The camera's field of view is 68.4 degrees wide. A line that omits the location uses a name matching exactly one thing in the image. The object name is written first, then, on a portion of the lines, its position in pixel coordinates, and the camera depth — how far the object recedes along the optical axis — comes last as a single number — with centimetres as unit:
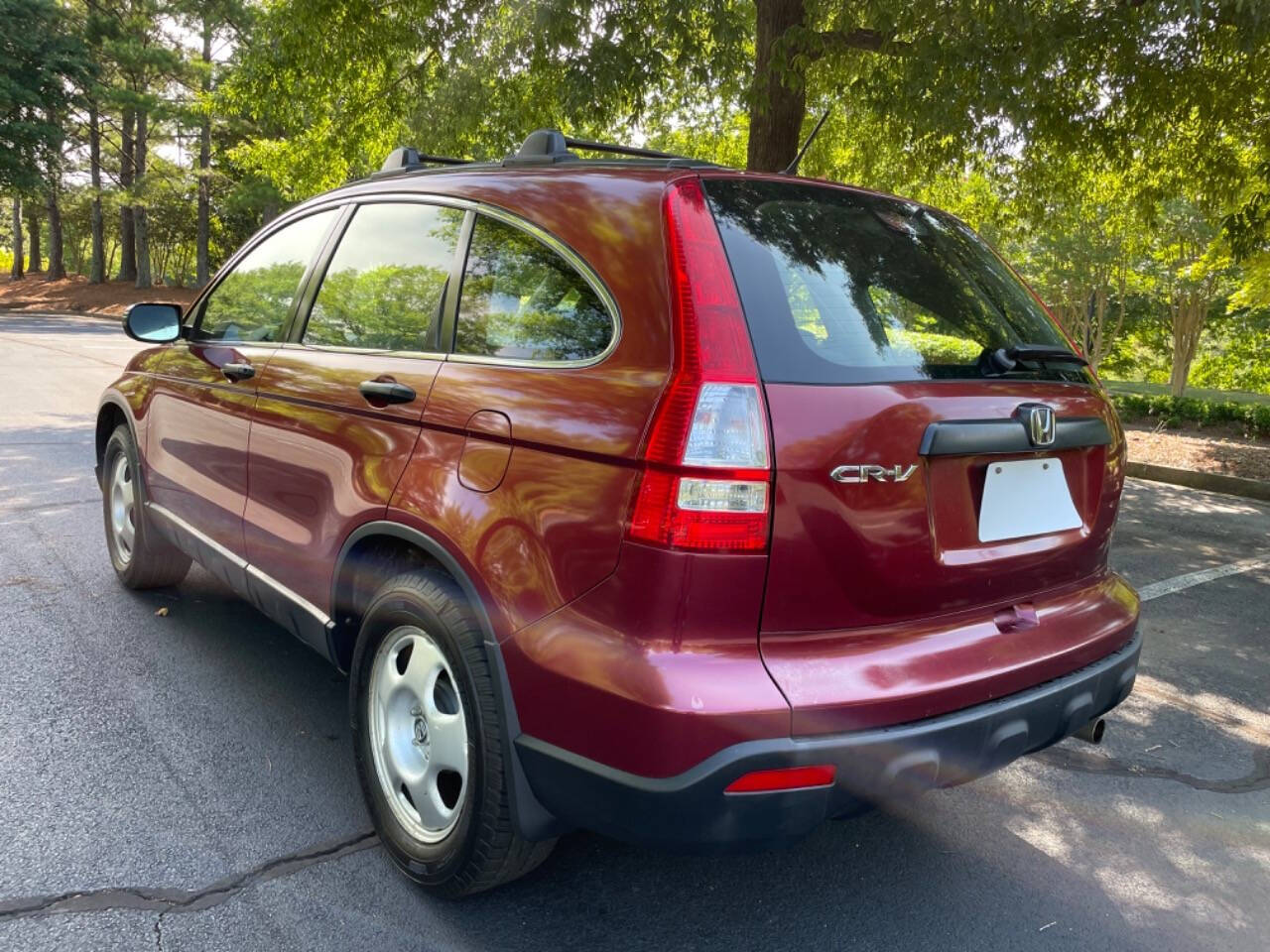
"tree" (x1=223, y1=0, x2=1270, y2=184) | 614
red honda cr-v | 181
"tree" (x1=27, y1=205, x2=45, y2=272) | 5134
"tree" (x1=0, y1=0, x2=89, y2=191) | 3031
